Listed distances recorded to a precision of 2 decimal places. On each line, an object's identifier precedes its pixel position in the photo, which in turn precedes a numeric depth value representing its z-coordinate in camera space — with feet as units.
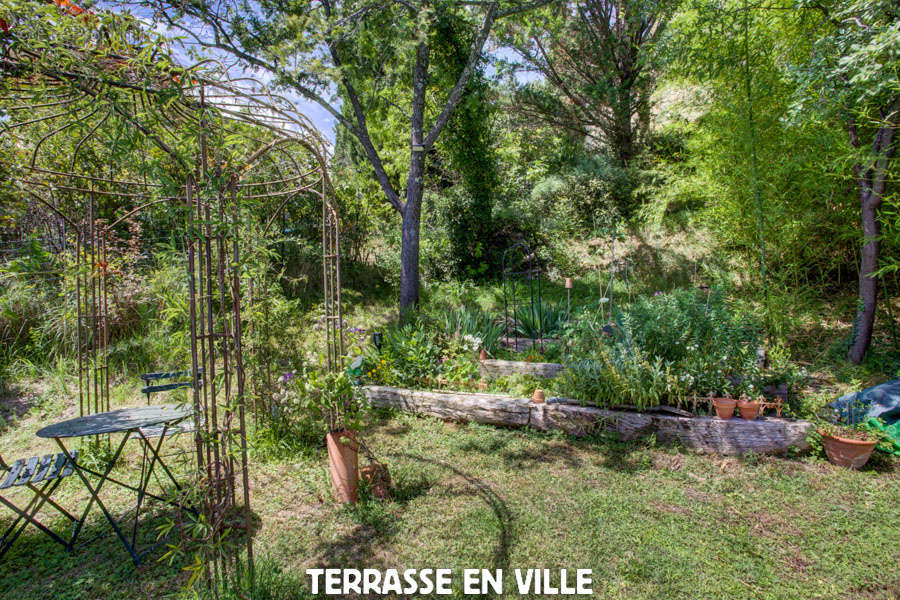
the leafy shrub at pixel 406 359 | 14.73
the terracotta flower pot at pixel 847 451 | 9.41
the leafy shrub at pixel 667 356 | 11.12
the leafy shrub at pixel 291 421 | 10.66
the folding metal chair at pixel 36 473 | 7.14
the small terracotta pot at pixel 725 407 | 10.48
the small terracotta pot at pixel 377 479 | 8.90
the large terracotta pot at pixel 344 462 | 8.76
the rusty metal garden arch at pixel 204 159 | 5.04
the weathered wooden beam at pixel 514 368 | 14.14
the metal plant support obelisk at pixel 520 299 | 17.71
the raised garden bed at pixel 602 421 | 10.19
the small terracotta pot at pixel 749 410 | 10.41
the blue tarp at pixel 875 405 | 10.24
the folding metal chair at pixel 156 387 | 7.28
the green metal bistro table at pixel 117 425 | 7.18
